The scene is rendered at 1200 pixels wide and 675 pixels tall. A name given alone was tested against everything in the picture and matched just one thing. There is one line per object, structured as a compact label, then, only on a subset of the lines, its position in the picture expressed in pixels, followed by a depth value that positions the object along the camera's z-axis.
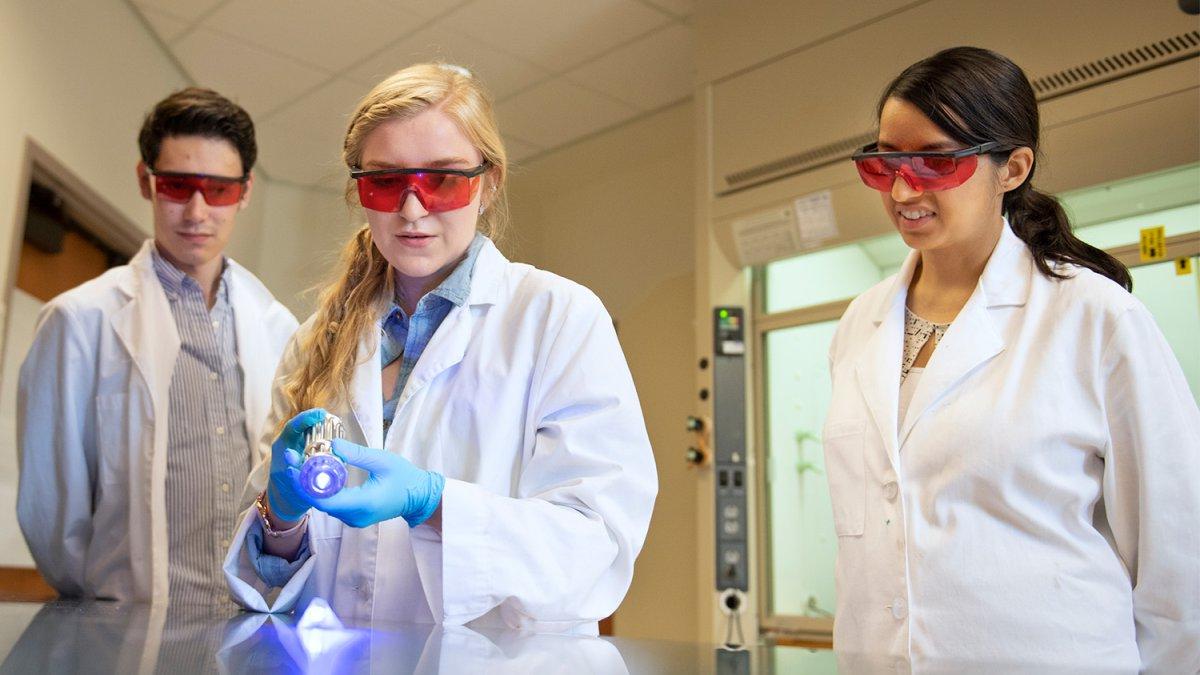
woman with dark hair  1.36
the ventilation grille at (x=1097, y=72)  2.68
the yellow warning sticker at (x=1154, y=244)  2.80
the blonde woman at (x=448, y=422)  1.15
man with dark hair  1.88
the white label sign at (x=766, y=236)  3.63
